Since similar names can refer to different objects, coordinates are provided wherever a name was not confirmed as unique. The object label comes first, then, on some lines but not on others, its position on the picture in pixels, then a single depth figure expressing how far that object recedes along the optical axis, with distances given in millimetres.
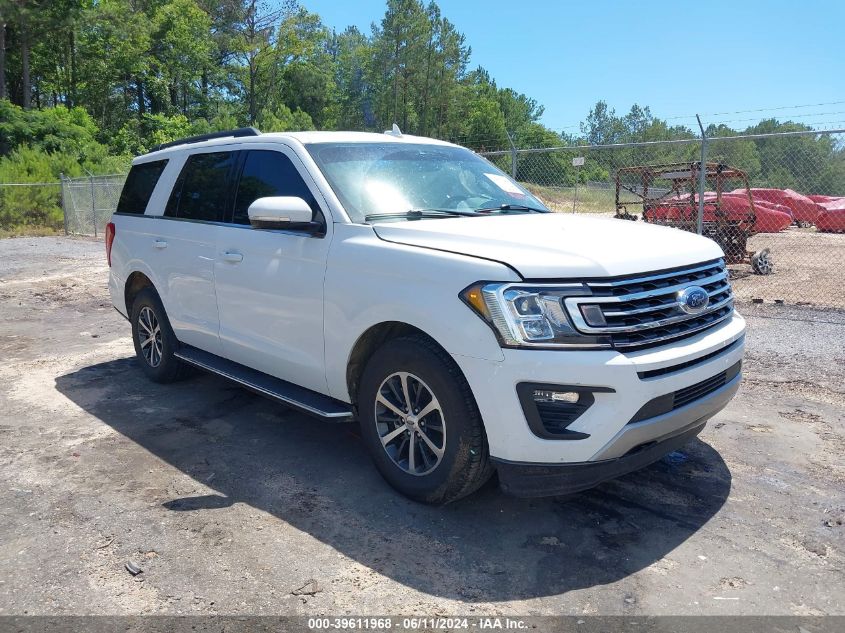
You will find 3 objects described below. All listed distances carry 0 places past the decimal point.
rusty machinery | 12867
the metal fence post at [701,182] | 9562
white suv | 2986
